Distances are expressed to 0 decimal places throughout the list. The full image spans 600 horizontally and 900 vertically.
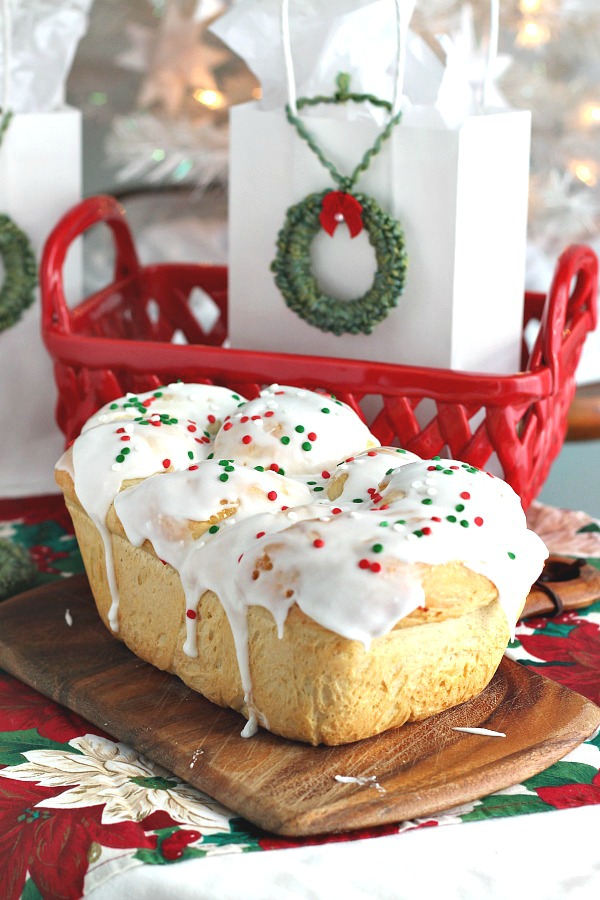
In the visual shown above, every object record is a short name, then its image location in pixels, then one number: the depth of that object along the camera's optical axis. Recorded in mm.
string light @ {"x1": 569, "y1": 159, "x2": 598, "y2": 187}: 1675
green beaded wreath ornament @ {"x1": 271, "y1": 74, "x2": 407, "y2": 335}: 1246
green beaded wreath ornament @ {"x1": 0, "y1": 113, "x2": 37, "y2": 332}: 1357
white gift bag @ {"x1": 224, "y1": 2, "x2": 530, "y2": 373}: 1239
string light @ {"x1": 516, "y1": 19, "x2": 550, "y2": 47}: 1582
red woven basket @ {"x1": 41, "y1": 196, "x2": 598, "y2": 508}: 1212
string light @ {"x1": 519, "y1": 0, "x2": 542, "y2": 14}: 1566
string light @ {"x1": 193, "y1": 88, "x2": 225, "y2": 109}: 1631
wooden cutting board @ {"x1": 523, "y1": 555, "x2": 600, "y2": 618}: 1235
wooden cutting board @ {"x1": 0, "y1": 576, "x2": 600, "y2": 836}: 1048
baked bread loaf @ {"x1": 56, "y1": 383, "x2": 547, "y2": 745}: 1057
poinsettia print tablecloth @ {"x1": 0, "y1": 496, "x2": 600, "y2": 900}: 1028
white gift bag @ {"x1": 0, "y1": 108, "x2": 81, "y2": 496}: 1362
